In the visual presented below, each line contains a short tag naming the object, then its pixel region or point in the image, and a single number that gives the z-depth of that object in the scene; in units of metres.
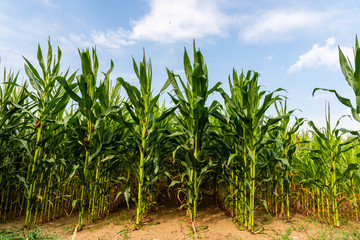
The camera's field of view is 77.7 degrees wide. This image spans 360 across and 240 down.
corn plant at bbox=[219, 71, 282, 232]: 2.74
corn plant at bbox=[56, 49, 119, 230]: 2.81
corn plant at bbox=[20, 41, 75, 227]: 3.00
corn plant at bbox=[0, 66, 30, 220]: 3.21
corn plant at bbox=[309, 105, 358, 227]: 3.21
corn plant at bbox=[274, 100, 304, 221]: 3.22
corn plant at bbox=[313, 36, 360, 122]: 2.70
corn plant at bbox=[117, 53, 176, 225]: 2.82
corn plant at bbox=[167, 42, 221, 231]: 2.78
